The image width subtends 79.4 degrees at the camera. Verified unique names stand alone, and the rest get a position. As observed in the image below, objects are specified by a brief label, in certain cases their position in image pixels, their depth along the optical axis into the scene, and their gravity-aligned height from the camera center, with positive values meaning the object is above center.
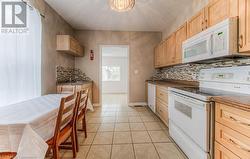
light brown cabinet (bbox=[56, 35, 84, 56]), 3.67 +0.84
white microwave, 1.55 +0.43
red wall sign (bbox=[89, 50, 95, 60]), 5.14 +0.76
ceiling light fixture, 2.24 +1.10
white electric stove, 1.55 -0.37
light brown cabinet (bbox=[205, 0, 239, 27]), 1.61 +0.80
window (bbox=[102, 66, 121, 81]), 9.49 +0.27
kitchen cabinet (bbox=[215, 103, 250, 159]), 1.15 -0.46
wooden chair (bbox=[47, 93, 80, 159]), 1.52 -0.54
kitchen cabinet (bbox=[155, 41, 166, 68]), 4.14 +0.64
